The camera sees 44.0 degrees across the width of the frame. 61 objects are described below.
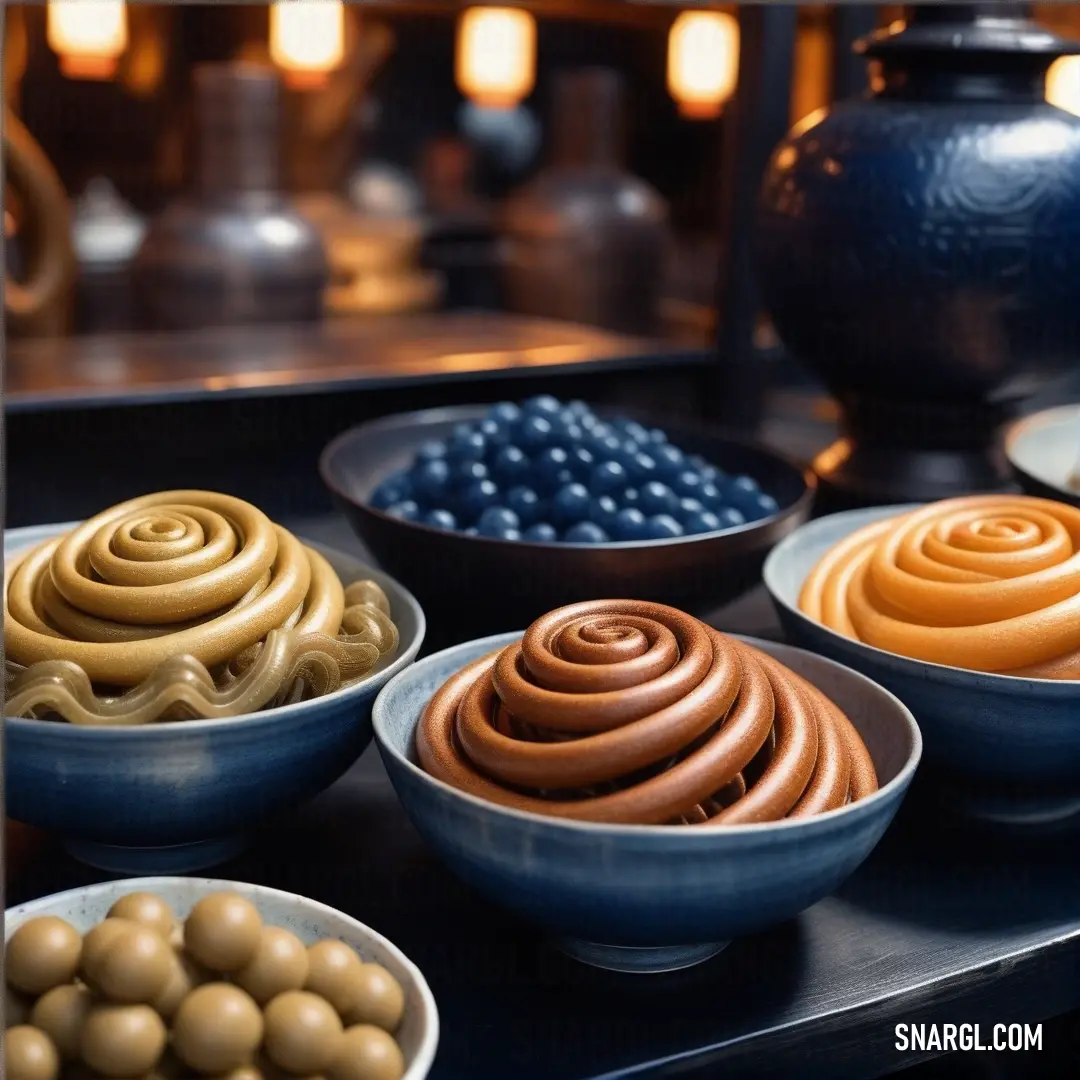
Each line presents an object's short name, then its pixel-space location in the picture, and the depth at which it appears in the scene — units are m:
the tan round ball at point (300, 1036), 0.39
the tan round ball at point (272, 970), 0.40
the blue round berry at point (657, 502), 0.77
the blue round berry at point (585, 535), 0.73
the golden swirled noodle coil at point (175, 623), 0.50
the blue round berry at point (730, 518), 0.78
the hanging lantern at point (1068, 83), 1.82
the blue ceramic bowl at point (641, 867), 0.44
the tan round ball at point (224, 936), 0.40
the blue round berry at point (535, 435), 0.81
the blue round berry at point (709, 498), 0.80
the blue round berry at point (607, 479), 0.78
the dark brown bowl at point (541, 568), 0.71
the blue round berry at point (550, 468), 0.78
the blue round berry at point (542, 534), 0.73
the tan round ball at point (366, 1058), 0.39
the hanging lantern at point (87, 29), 2.46
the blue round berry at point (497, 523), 0.74
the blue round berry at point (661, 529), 0.74
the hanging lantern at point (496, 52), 2.78
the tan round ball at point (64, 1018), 0.39
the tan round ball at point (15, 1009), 0.39
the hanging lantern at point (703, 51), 2.56
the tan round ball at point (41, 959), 0.40
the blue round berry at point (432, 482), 0.80
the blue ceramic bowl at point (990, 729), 0.57
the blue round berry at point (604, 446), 0.79
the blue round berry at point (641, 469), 0.79
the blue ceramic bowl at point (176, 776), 0.49
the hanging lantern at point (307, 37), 2.54
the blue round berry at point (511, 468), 0.79
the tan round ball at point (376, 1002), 0.41
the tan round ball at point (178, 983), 0.39
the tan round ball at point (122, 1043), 0.38
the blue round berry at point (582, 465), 0.79
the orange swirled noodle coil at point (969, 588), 0.60
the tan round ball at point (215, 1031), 0.38
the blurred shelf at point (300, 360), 1.02
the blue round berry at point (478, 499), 0.78
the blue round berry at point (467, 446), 0.81
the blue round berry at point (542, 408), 0.83
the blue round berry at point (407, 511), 0.79
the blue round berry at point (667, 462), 0.80
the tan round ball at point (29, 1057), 0.38
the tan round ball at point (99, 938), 0.39
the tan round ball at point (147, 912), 0.41
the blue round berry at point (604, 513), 0.75
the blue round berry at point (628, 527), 0.74
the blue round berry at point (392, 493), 0.82
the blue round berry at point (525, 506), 0.76
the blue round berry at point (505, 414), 0.84
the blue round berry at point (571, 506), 0.75
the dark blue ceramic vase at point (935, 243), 0.89
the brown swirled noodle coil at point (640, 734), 0.47
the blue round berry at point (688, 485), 0.80
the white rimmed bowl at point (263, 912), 0.43
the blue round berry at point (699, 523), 0.76
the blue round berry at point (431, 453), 0.83
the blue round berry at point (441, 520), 0.77
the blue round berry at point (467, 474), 0.79
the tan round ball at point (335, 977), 0.41
